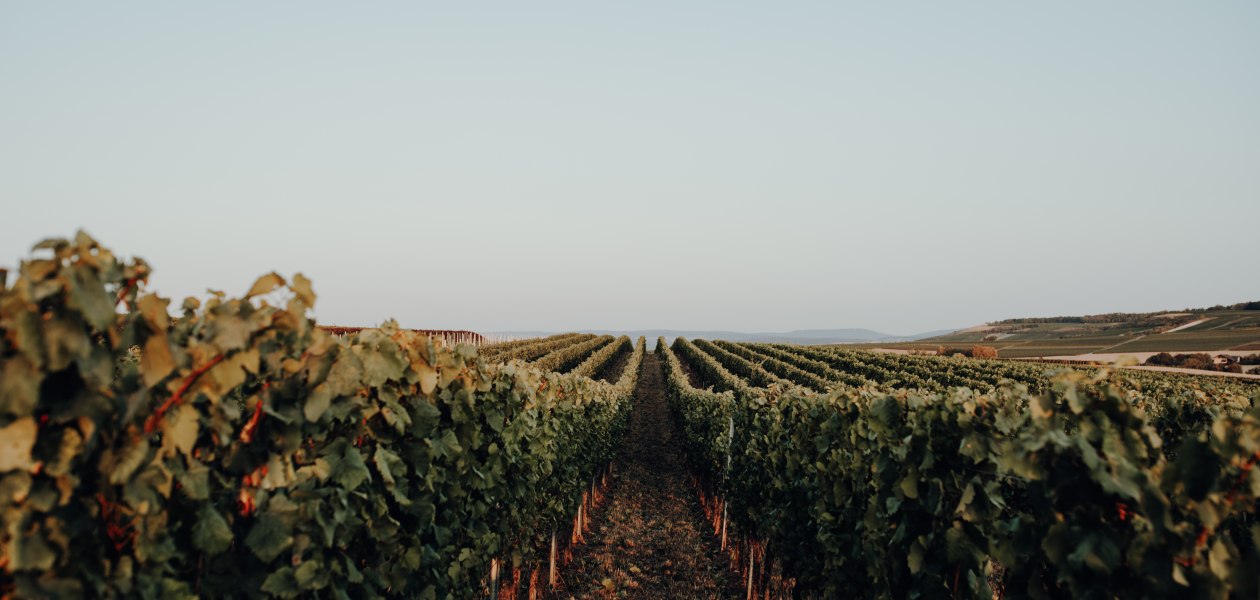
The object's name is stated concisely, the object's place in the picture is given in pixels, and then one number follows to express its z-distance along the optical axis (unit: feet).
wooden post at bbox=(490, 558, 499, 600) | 18.49
